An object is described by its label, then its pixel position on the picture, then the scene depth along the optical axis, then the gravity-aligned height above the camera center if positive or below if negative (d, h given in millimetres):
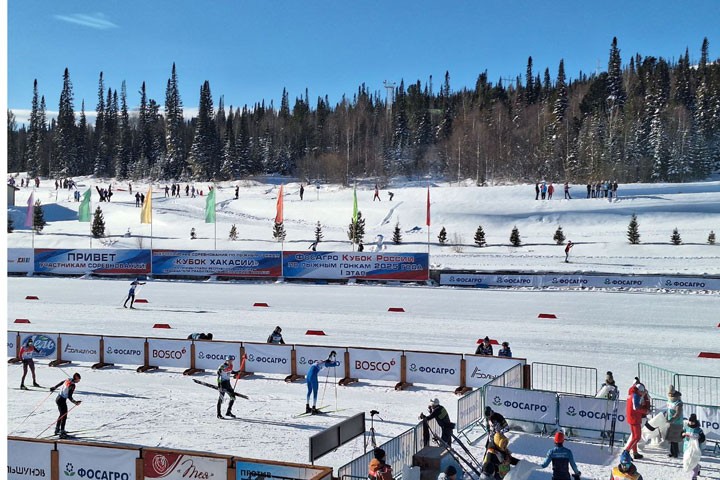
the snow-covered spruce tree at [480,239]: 41156 +124
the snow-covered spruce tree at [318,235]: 43531 +354
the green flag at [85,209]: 41750 +1864
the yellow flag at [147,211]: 39000 +1645
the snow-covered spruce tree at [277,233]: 44153 +477
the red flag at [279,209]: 38781 +1756
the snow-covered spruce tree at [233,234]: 44681 +410
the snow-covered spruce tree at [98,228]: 45625 +786
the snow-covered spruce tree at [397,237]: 42259 +233
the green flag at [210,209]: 39953 +1814
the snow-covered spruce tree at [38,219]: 47281 +1417
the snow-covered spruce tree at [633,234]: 39406 +427
